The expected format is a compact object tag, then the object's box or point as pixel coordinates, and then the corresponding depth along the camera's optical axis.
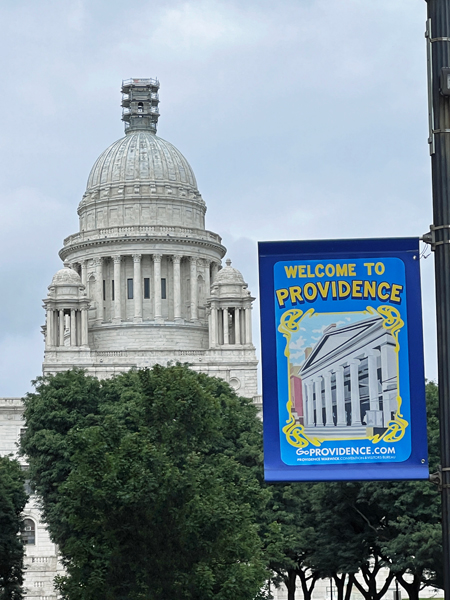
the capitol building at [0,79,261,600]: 148.50
